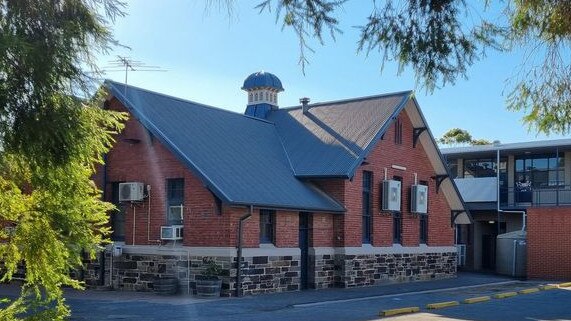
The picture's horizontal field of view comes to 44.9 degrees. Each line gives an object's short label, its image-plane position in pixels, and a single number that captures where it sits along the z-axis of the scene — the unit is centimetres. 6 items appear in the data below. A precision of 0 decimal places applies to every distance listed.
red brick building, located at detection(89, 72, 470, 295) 1941
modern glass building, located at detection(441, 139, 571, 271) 3400
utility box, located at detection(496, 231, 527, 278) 3123
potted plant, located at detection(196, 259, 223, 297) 1839
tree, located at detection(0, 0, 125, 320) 478
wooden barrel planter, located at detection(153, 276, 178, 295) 1922
